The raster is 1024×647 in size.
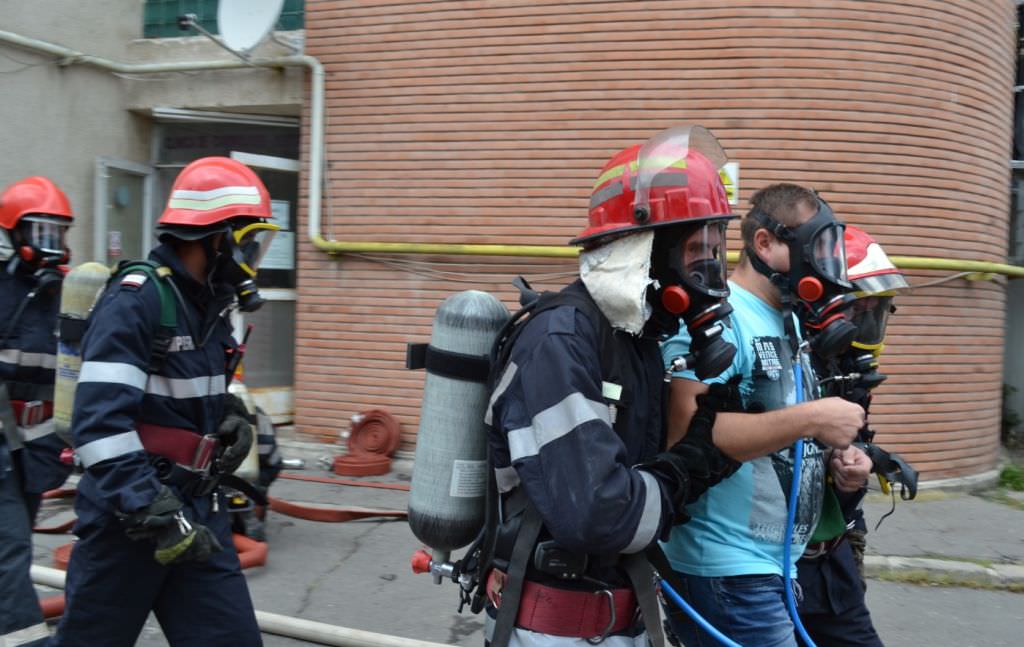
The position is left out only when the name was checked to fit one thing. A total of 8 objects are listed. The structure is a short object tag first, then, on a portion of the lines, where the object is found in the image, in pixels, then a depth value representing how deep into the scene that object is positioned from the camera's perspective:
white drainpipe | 7.37
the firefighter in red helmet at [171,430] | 2.56
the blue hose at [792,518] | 2.45
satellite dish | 7.18
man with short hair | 2.15
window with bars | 8.42
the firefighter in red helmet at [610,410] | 1.88
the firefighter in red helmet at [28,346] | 3.40
